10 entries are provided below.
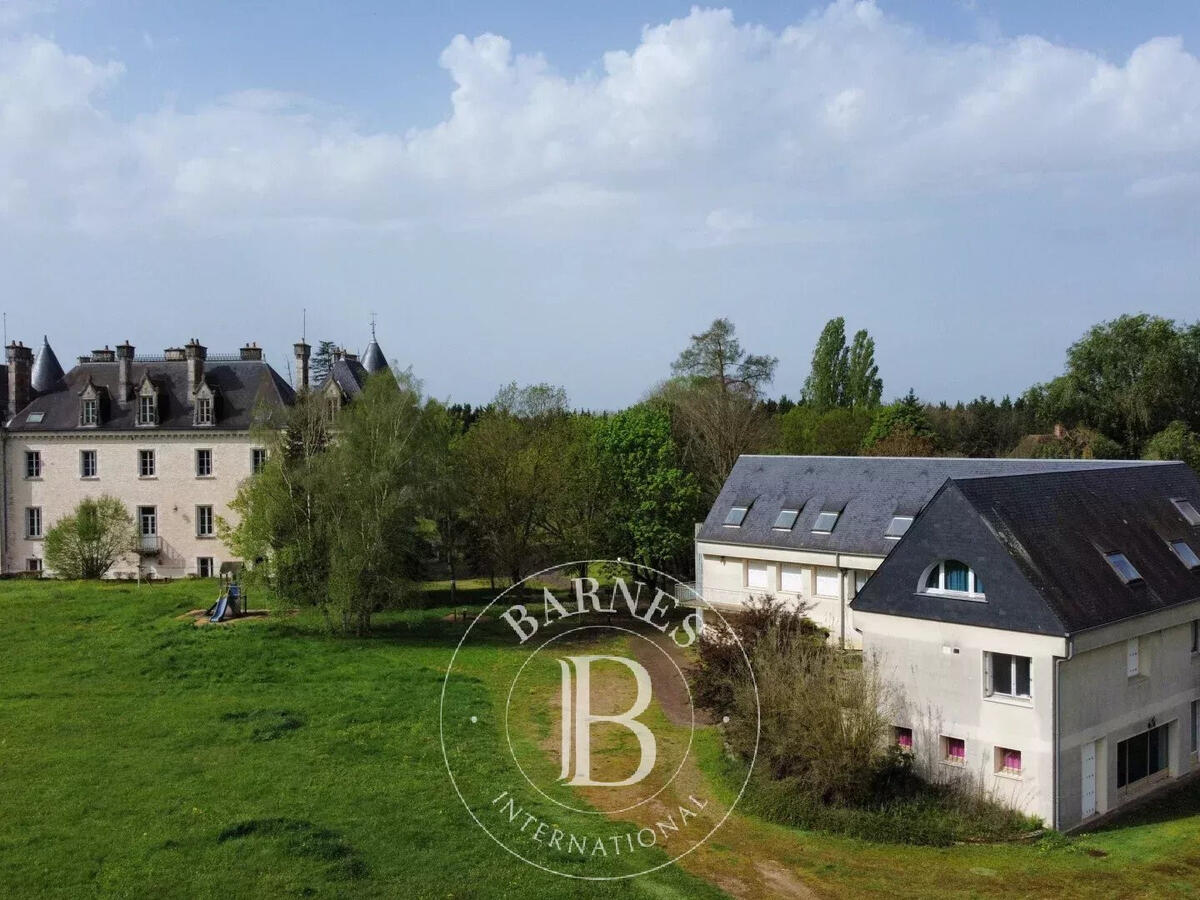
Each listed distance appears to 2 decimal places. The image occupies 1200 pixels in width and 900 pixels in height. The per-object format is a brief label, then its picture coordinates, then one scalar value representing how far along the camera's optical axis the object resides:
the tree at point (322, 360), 85.12
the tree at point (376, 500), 33.38
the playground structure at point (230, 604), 34.94
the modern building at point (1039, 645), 19.62
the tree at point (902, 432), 47.59
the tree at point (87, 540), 43.69
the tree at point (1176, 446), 49.09
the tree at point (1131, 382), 55.72
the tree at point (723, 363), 65.31
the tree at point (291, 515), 33.78
